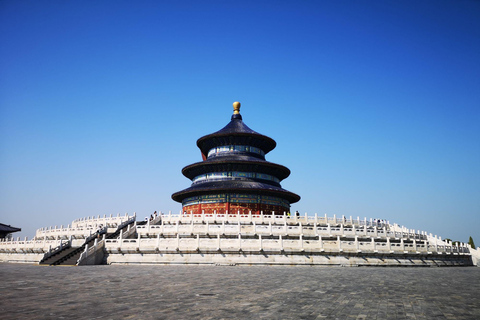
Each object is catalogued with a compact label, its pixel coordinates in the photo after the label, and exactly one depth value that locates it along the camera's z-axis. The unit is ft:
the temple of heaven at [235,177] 139.03
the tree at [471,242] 169.99
